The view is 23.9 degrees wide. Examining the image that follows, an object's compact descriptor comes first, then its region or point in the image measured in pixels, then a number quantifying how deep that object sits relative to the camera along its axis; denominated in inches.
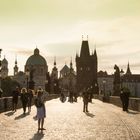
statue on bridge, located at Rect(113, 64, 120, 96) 1794.5
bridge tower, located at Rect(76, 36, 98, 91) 5361.1
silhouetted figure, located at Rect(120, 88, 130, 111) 1024.5
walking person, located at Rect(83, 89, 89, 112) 965.3
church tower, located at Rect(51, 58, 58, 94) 3665.7
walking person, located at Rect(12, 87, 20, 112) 902.2
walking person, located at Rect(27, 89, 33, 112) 971.7
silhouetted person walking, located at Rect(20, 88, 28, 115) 867.1
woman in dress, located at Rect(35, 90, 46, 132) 532.7
